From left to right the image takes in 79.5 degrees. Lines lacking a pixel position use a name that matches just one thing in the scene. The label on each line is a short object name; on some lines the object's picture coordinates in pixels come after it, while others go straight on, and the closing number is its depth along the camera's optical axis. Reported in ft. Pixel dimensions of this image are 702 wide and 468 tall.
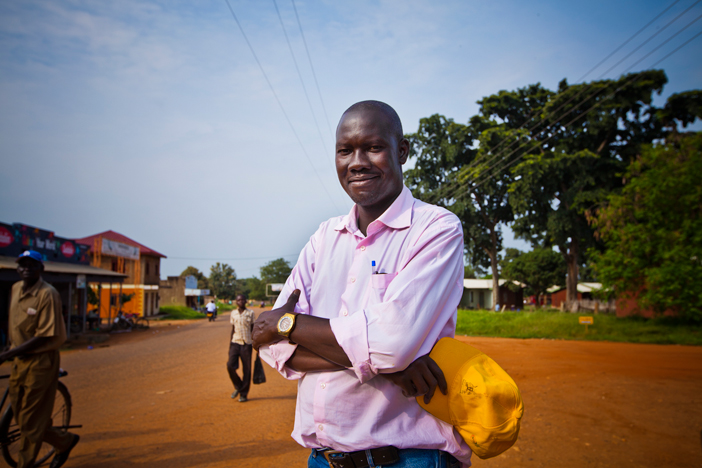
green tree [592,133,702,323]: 56.90
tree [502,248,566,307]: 146.41
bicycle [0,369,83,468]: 14.11
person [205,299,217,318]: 105.50
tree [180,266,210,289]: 238.31
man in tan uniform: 13.05
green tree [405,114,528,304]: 91.20
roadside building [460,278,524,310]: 149.81
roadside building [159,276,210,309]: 158.20
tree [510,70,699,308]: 79.71
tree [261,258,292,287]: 304.83
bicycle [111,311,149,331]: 75.36
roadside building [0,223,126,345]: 52.54
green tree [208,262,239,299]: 260.21
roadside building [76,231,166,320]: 95.32
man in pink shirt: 4.38
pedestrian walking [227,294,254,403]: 25.26
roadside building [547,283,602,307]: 153.28
